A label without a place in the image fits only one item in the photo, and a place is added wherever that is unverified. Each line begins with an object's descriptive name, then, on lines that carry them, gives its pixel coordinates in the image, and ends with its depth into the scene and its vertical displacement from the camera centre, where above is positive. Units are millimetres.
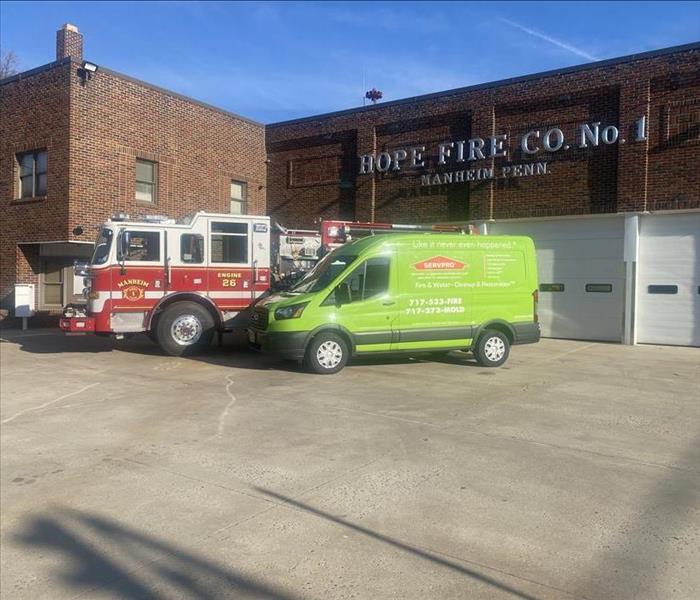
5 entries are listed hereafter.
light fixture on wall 16906 +5509
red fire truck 12422 +101
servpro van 10656 -319
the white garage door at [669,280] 14797 +125
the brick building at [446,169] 14969 +3137
